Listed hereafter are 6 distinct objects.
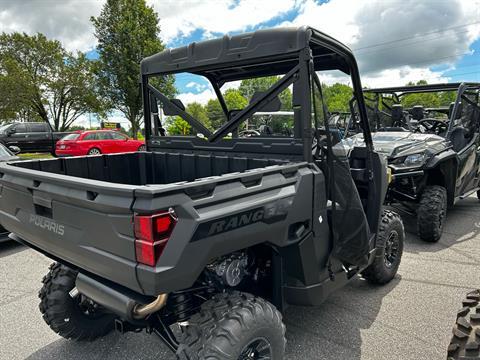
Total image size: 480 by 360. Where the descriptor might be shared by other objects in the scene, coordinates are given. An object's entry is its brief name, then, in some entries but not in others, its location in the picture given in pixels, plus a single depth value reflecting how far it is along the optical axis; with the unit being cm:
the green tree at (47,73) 3106
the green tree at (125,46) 2248
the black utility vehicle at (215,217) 166
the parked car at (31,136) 1736
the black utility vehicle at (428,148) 498
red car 1493
